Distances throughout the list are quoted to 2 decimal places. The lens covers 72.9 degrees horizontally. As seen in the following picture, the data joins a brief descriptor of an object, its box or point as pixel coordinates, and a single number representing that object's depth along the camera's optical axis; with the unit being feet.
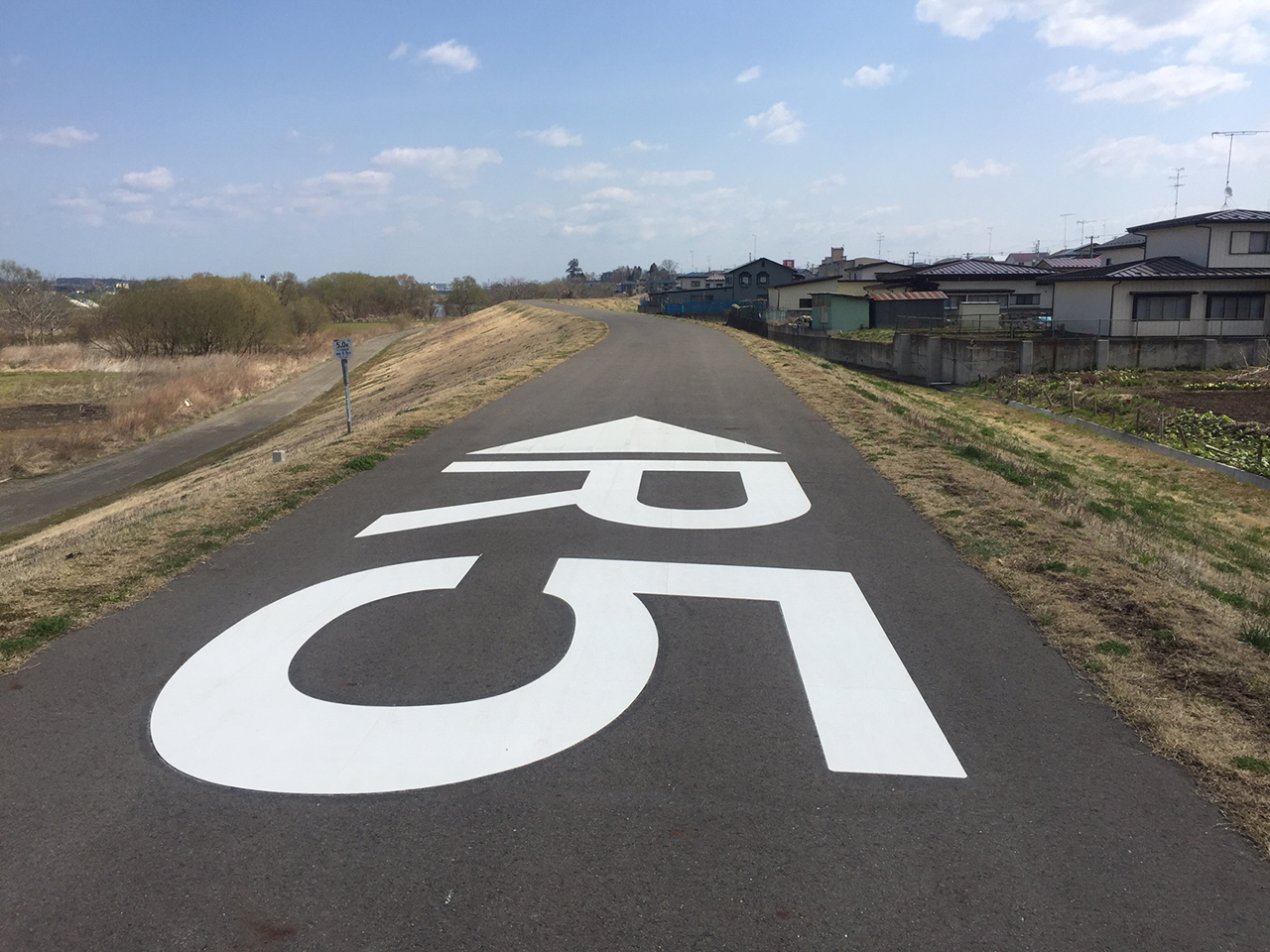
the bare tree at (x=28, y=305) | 255.50
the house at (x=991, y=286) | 162.50
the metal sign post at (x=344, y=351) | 57.93
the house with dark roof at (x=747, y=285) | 290.76
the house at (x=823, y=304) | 164.86
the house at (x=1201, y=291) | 120.57
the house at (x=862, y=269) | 225.76
